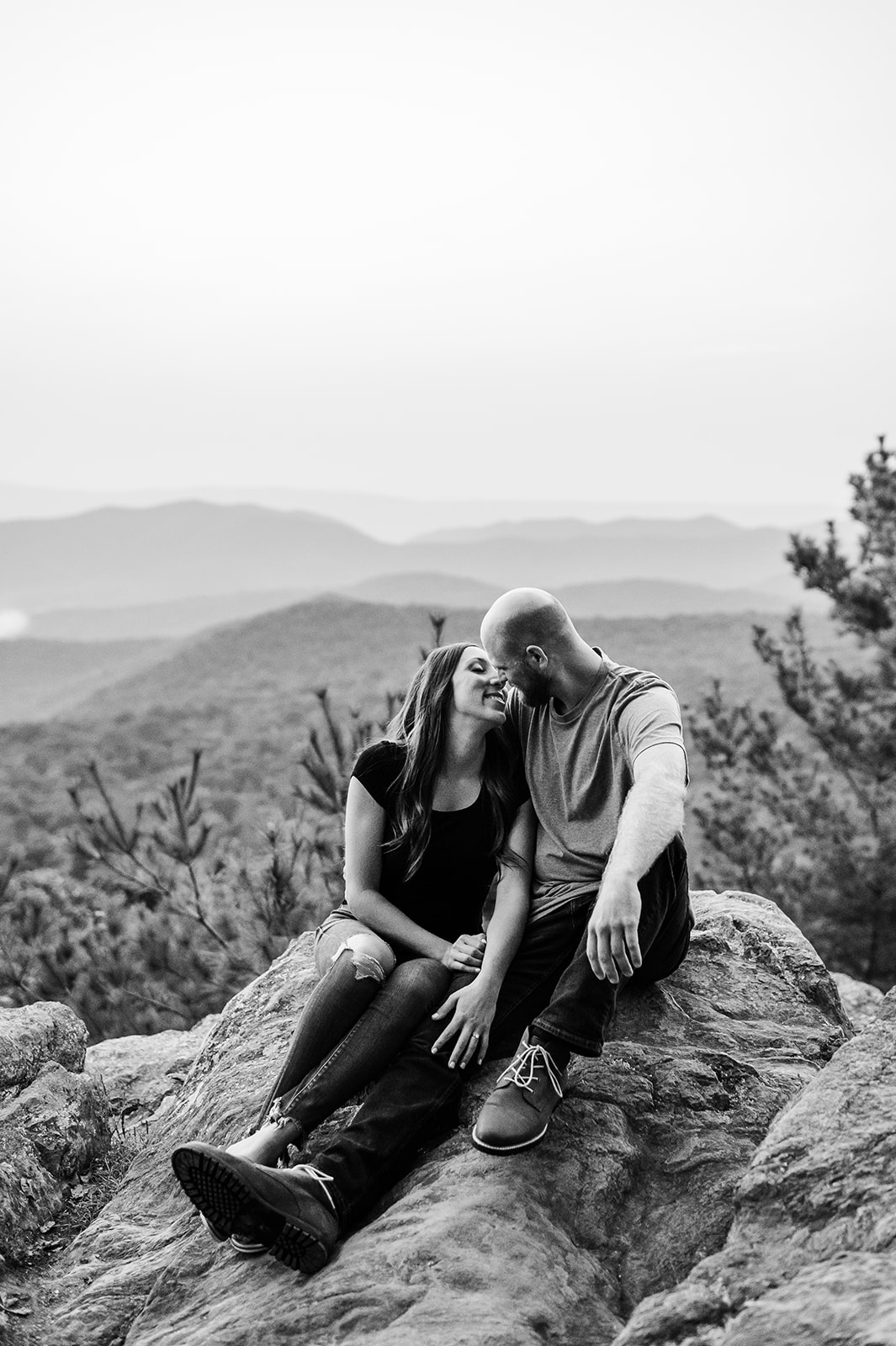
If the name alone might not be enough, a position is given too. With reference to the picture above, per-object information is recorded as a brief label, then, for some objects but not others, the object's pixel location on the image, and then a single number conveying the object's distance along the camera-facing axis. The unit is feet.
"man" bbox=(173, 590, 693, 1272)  8.07
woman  9.37
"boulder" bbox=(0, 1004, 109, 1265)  10.44
